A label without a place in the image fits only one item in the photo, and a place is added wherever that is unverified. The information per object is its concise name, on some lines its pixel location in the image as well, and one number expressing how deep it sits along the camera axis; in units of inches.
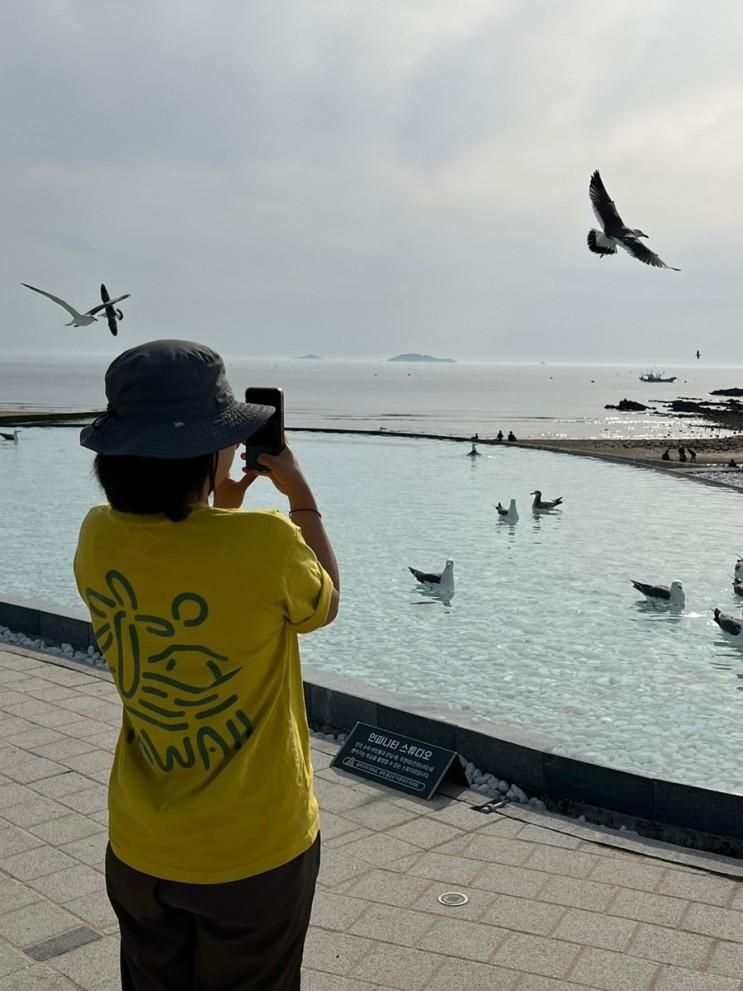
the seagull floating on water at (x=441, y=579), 502.3
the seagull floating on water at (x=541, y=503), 798.5
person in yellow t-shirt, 85.4
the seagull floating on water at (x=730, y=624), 420.2
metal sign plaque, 227.9
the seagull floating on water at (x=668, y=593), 472.7
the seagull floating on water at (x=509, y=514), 748.6
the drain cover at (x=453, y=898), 174.2
